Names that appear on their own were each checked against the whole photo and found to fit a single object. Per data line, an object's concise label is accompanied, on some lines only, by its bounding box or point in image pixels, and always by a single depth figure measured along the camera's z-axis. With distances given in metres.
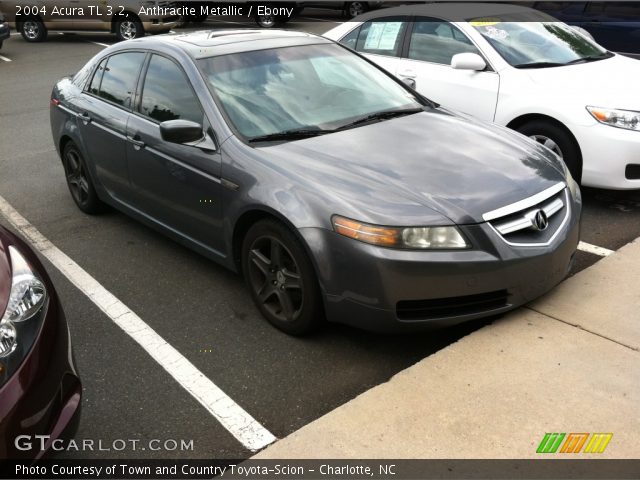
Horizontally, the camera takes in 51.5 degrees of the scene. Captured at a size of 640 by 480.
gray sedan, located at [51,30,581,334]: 3.20
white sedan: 5.11
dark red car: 2.19
